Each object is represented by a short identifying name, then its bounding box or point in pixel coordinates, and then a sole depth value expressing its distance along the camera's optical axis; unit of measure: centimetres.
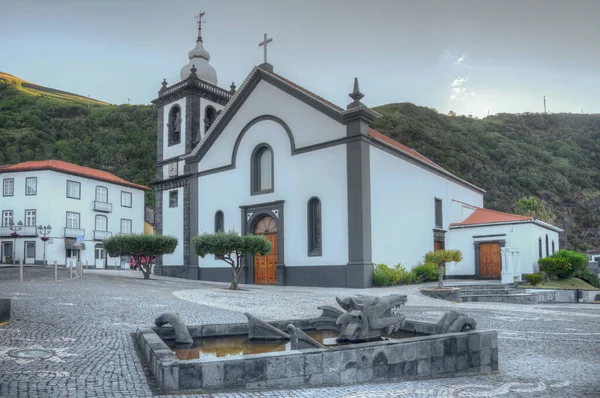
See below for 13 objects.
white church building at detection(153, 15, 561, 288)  2064
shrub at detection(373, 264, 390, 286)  1983
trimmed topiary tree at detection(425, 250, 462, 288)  1898
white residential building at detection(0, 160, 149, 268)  4178
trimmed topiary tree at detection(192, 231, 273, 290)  1806
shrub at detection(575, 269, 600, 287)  2651
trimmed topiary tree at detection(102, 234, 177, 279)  2234
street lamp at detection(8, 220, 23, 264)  4049
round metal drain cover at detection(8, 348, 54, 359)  624
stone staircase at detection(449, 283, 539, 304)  1699
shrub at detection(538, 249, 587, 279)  2386
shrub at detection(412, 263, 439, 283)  2303
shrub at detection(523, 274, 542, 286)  2216
